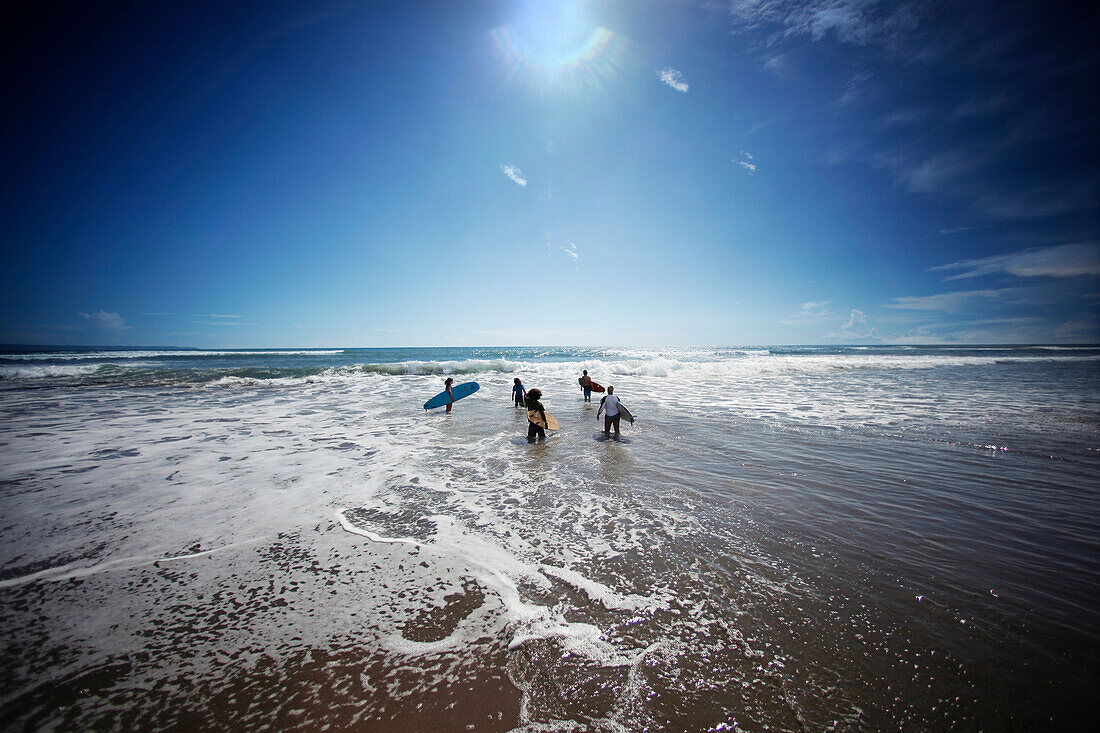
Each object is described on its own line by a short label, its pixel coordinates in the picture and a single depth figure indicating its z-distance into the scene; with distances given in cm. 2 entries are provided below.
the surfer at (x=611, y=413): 1106
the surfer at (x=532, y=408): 1122
